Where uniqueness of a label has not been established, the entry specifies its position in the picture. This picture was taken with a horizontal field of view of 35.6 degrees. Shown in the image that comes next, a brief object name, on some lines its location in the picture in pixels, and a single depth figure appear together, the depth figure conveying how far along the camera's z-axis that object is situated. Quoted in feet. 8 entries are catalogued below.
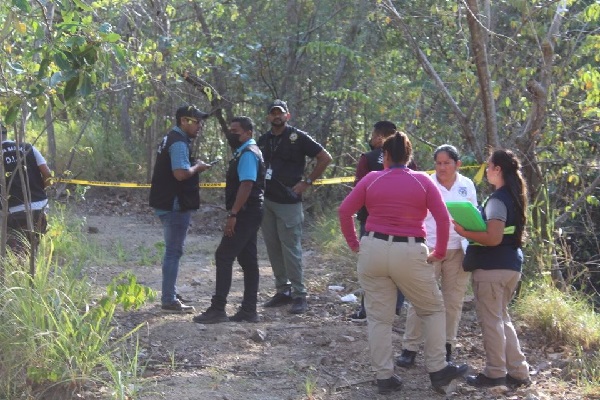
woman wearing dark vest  20.74
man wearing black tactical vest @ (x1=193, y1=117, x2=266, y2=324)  25.84
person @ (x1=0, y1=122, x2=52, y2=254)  26.89
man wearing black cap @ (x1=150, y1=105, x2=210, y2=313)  26.17
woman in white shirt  22.18
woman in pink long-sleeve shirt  20.13
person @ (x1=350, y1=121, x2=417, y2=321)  25.73
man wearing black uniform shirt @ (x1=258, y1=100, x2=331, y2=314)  28.55
